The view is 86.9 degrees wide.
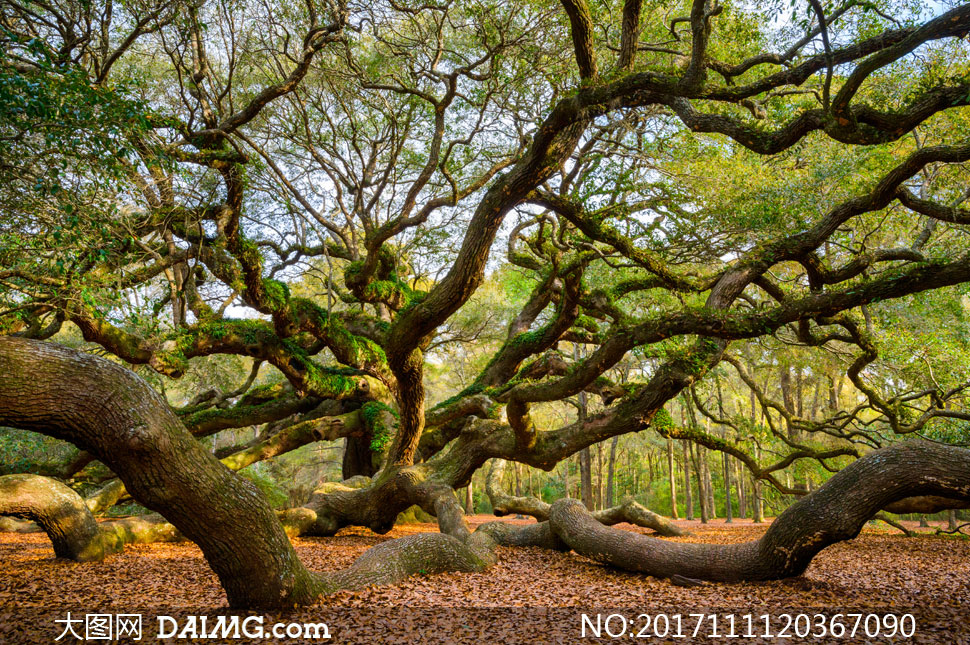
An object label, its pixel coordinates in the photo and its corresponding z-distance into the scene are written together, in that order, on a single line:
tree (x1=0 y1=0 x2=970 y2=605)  3.62
